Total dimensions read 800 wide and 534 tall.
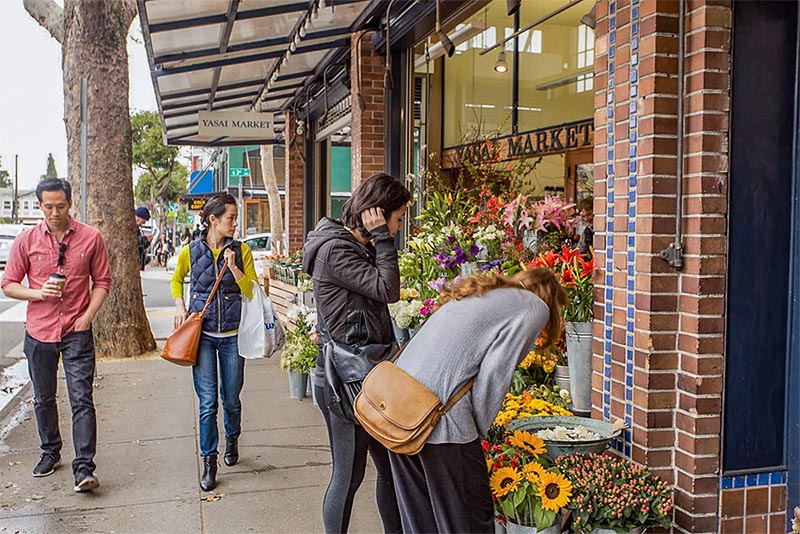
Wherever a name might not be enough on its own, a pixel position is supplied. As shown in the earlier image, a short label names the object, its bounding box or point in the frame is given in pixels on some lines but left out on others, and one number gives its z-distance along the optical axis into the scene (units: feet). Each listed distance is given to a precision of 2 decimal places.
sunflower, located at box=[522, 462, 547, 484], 10.94
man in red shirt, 15.62
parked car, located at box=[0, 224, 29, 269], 90.53
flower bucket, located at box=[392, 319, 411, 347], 19.38
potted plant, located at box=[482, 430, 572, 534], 10.80
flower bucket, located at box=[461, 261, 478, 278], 18.54
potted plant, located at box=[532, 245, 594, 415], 13.97
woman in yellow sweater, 15.81
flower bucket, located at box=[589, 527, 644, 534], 10.84
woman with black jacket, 11.00
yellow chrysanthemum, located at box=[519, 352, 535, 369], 15.47
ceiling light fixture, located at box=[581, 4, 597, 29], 22.63
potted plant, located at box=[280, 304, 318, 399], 22.47
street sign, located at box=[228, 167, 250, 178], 84.07
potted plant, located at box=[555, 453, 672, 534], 10.75
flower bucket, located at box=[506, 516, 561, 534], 11.04
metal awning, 23.12
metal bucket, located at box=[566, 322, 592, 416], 13.94
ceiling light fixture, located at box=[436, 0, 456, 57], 17.21
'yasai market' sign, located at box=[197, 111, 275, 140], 35.86
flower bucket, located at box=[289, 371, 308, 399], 23.12
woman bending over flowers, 8.79
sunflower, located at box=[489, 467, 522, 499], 10.98
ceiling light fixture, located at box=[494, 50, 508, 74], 38.01
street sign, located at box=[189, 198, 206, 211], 100.78
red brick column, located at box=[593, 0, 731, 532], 10.97
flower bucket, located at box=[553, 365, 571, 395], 14.98
